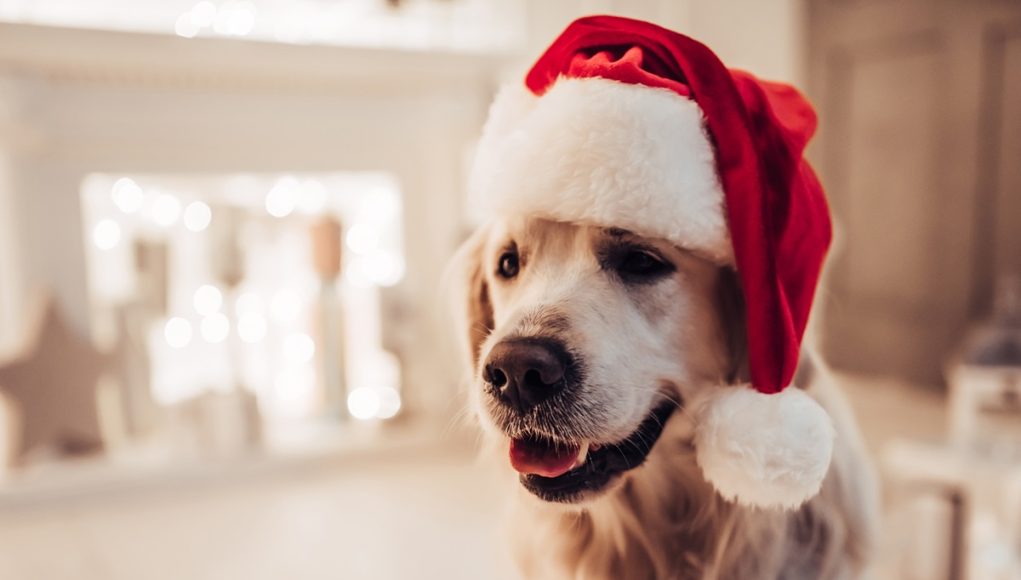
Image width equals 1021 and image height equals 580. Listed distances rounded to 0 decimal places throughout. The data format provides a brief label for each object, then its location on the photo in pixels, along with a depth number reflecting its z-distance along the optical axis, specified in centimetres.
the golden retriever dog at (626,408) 75
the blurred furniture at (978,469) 138
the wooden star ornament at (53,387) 178
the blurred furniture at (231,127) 180
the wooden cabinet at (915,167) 270
